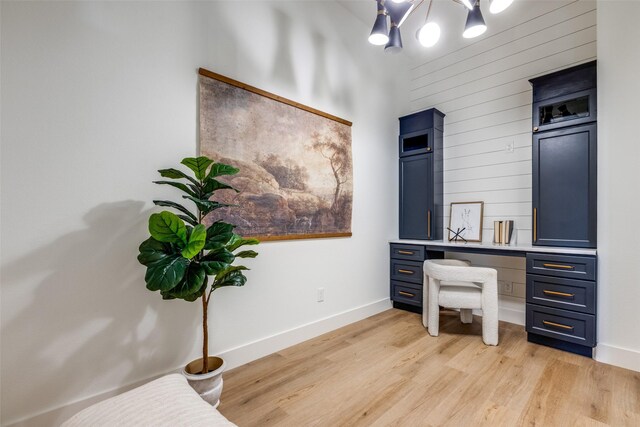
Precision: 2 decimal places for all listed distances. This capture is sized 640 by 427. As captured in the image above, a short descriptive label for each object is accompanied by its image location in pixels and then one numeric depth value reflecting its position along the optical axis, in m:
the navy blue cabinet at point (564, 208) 2.31
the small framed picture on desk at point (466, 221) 3.29
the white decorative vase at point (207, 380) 1.58
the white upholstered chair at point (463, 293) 2.54
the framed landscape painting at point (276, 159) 2.10
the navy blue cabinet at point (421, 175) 3.45
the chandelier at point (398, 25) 1.81
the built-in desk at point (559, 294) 2.25
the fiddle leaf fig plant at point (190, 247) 1.37
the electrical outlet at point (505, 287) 3.14
